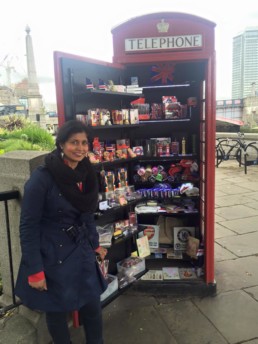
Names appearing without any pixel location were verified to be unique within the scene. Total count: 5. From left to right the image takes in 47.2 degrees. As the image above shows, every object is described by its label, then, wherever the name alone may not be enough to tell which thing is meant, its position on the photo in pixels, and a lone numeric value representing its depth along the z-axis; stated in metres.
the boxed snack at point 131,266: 3.27
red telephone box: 2.67
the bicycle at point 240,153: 10.55
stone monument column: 27.86
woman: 1.86
